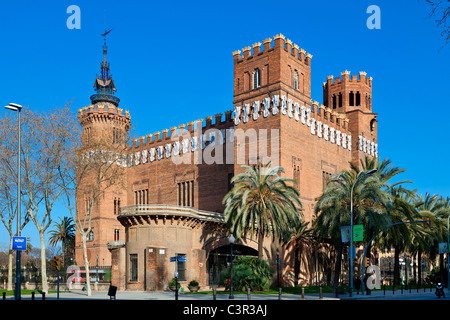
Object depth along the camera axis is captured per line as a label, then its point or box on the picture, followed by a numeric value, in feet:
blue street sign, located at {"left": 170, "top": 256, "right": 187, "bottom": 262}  140.45
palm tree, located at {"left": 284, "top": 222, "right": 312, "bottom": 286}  153.99
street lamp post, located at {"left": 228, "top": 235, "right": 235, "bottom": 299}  102.14
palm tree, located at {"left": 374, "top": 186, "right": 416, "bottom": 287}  134.21
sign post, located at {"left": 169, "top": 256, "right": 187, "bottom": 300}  140.45
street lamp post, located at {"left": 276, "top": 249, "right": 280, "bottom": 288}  149.59
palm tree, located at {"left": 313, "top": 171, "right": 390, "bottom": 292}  120.57
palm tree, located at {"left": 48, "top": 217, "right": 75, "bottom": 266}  245.45
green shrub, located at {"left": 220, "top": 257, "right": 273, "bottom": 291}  126.52
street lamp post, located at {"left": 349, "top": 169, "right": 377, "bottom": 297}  108.86
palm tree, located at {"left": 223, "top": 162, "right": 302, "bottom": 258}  129.29
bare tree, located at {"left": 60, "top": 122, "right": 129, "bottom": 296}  121.08
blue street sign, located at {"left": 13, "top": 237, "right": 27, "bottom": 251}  85.61
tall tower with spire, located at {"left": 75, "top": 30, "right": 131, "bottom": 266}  207.62
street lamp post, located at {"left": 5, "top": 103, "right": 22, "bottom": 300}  84.88
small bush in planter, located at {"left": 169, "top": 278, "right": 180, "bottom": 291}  135.46
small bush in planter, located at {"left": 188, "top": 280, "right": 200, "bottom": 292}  138.00
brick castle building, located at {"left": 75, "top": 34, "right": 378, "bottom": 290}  145.69
